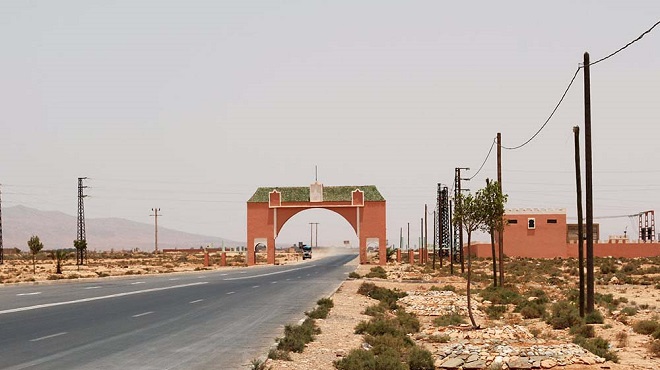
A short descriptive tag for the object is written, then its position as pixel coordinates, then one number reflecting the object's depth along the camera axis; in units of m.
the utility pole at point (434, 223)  106.61
